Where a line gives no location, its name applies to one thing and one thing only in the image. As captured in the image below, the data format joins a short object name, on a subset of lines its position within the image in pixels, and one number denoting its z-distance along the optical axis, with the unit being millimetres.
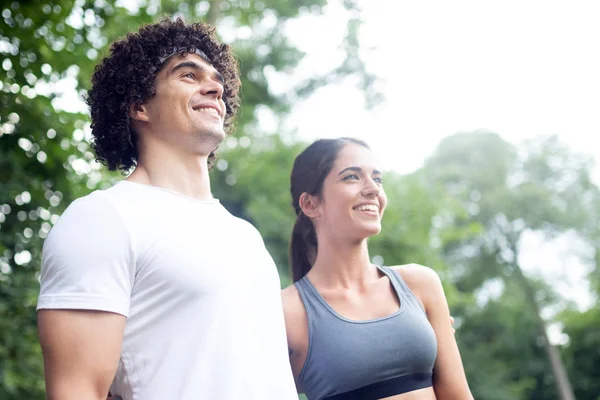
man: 1414
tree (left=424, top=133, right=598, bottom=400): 22078
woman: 2287
